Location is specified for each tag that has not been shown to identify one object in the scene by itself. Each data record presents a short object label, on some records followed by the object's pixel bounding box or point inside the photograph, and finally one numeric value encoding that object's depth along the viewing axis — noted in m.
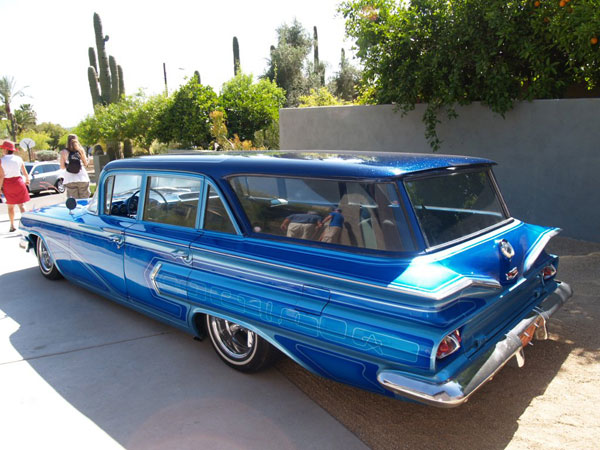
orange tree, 6.21
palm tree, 42.62
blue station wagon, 2.39
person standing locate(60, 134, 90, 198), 7.84
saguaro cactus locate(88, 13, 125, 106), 29.12
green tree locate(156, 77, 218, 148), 16.75
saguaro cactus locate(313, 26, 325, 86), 26.78
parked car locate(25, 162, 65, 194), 17.30
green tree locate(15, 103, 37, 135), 47.25
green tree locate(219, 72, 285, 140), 16.97
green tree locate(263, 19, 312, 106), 25.20
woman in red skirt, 8.18
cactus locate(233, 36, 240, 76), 32.34
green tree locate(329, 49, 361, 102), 25.06
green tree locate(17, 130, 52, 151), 43.58
